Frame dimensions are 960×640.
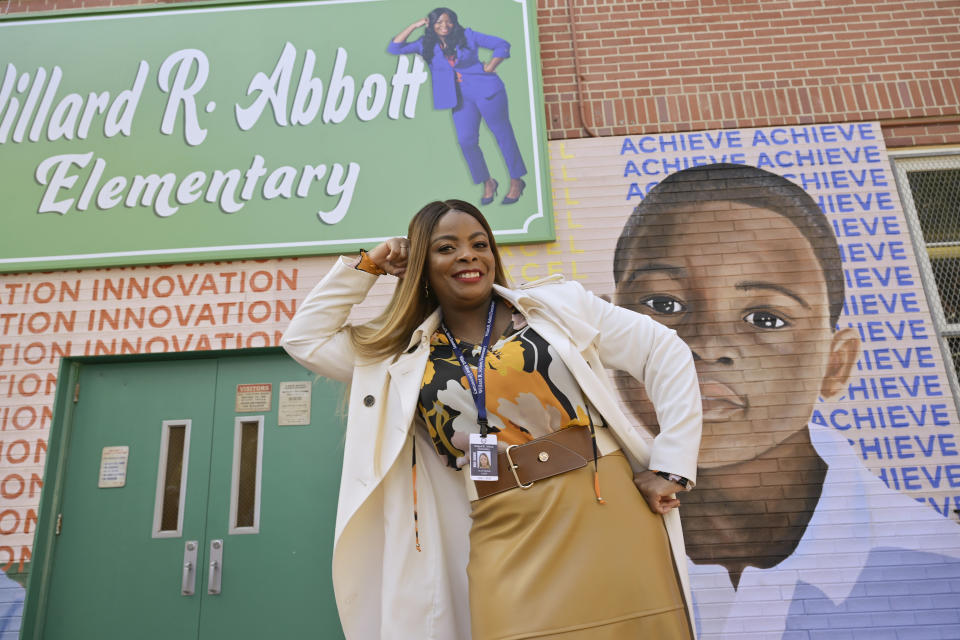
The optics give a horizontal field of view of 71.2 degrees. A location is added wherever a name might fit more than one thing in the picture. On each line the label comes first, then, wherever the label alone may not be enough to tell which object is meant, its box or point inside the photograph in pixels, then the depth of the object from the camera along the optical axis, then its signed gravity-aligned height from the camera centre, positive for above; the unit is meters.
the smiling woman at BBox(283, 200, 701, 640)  1.82 +0.15
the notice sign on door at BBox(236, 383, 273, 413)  4.51 +0.77
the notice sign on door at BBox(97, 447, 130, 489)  4.37 +0.36
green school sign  4.76 +2.73
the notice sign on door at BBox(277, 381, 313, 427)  4.47 +0.71
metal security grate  4.70 +1.80
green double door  4.11 +0.10
